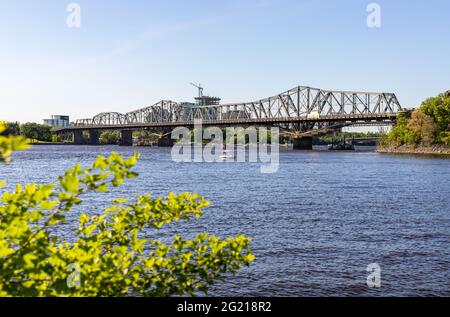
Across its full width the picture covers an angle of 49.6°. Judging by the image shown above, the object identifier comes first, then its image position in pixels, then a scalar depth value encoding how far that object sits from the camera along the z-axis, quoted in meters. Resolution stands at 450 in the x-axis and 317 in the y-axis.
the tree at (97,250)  5.45
